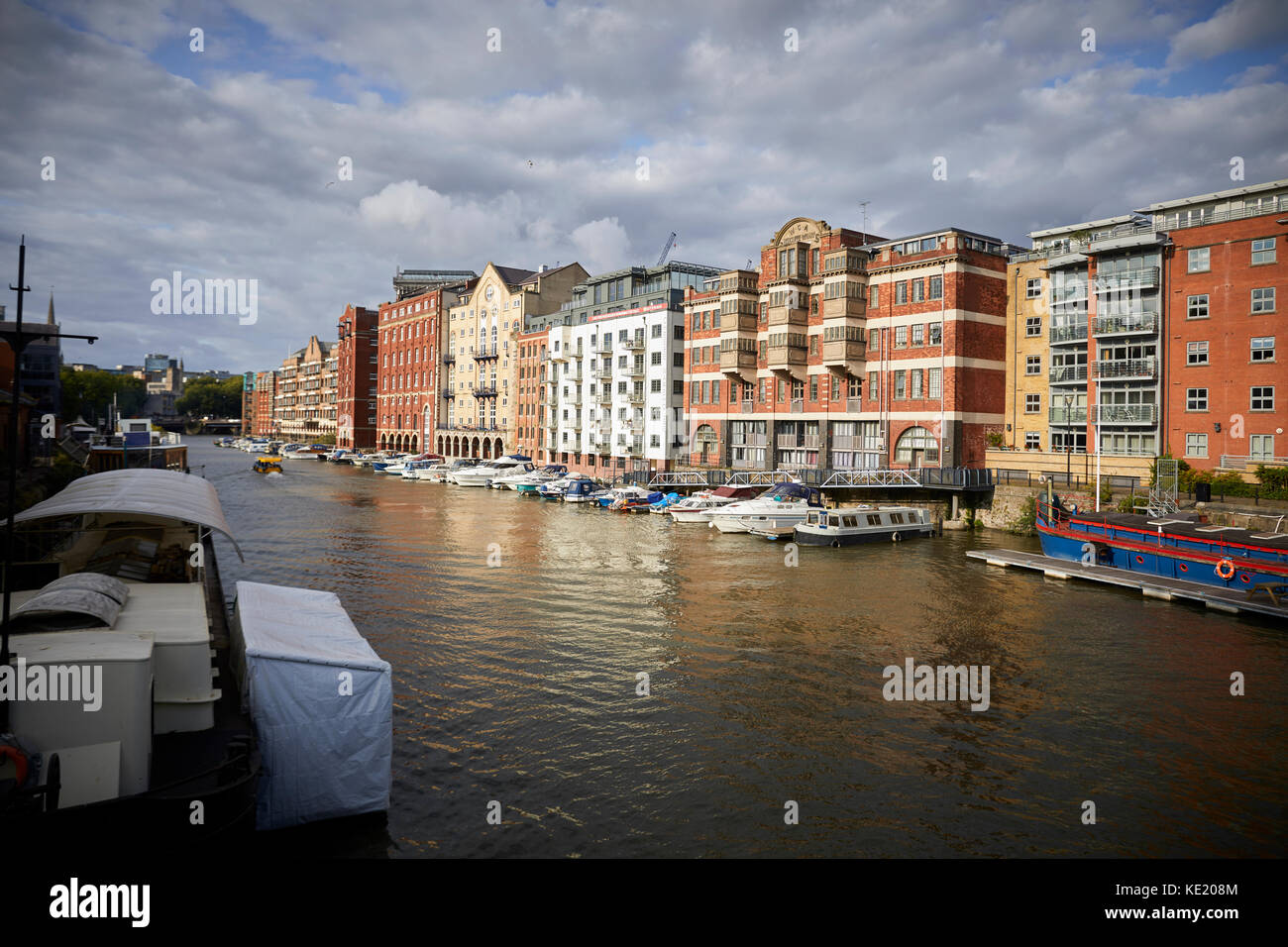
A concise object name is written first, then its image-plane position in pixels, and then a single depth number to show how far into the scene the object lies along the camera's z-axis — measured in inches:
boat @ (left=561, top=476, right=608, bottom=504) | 2605.8
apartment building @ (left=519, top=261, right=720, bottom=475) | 2965.1
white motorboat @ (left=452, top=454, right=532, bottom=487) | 3260.3
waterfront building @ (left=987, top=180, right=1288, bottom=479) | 1632.6
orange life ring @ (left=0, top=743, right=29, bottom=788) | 363.9
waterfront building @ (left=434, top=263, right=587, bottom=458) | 3983.8
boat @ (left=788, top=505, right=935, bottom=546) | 1699.1
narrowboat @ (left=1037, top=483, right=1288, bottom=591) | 1107.3
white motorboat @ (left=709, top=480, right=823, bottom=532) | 1809.8
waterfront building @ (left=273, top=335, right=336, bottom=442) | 6855.3
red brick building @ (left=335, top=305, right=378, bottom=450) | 5753.0
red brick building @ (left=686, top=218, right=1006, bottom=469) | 2076.8
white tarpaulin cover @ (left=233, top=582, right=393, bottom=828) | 463.8
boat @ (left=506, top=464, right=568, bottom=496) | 2896.2
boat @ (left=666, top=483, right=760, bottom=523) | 2020.2
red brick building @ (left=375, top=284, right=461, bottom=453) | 4704.7
